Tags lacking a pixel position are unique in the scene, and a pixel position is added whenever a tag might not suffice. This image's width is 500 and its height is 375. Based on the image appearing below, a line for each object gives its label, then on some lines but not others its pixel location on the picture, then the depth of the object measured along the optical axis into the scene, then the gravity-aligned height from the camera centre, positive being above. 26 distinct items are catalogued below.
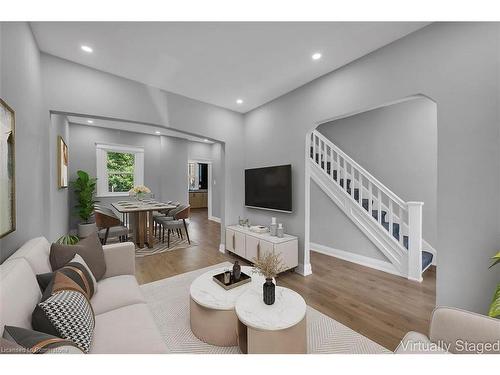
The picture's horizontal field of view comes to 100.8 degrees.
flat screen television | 3.25 -0.05
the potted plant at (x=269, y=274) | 1.55 -0.67
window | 5.79 +0.49
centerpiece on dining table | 5.10 -0.12
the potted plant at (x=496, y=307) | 1.10 -0.67
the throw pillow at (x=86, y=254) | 1.63 -0.57
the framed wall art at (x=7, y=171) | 1.31 +0.10
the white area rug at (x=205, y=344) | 1.63 -1.30
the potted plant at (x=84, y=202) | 4.80 -0.39
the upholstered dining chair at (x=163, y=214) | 4.72 -0.71
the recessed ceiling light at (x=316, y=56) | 2.35 +1.48
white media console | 2.96 -0.92
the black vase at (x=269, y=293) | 1.55 -0.82
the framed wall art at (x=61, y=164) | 3.30 +0.37
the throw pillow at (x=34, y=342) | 0.77 -0.61
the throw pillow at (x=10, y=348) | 0.70 -0.57
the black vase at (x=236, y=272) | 1.95 -0.82
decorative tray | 1.86 -0.90
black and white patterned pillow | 1.00 -0.67
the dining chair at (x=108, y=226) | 3.77 -0.75
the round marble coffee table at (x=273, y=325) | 1.31 -0.90
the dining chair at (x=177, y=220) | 4.29 -0.76
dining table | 4.25 -0.82
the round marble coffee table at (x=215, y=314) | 1.63 -1.04
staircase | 2.88 -0.49
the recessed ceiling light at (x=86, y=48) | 2.24 +1.50
